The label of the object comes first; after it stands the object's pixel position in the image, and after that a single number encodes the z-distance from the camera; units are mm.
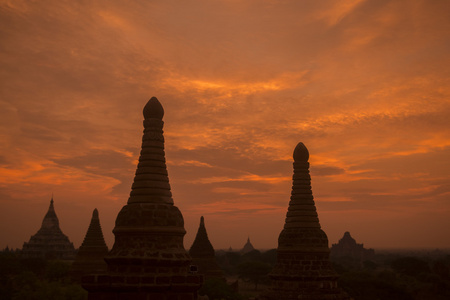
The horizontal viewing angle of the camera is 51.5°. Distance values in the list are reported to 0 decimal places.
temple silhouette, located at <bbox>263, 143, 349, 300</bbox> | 21672
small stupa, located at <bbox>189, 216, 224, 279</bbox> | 48094
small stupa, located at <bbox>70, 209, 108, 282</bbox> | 42906
